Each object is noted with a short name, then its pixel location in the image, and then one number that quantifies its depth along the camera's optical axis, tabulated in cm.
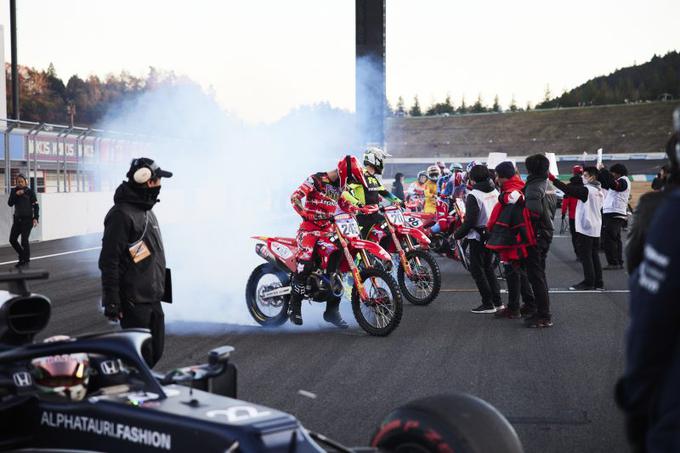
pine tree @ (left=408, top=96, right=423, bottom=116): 18625
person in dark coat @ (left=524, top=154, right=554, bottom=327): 1055
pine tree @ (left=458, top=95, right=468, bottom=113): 18435
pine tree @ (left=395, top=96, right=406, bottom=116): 17670
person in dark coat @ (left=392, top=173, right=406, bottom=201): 3133
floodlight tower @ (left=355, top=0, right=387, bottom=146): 2662
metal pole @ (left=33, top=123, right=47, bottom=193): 2356
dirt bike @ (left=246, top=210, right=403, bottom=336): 970
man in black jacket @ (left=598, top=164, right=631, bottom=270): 1659
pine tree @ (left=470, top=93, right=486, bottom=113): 18388
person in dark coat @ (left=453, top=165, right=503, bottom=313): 1184
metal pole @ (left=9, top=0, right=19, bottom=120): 3625
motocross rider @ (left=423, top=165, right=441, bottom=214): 2074
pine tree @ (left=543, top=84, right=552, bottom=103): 19775
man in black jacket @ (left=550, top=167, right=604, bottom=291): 1377
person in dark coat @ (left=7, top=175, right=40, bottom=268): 1811
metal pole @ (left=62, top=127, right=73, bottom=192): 2521
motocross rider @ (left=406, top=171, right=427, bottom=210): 2225
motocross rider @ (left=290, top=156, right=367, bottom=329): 1021
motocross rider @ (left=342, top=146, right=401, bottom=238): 1182
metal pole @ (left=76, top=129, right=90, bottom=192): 2639
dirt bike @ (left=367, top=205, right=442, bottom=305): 1234
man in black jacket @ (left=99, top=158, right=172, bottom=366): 644
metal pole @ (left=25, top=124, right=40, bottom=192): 2341
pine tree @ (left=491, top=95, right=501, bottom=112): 18252
